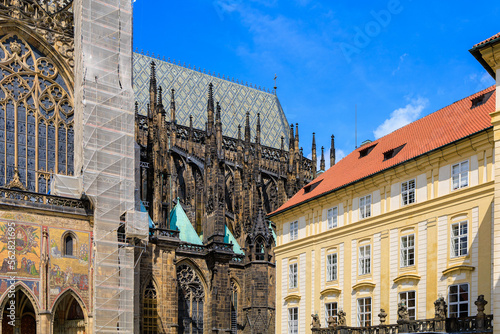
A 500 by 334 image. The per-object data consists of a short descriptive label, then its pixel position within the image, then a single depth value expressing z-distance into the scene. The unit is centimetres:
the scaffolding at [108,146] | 2805
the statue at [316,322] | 2711
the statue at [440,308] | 2061
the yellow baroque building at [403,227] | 2141
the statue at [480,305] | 1919
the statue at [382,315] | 2366
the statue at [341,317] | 2577
